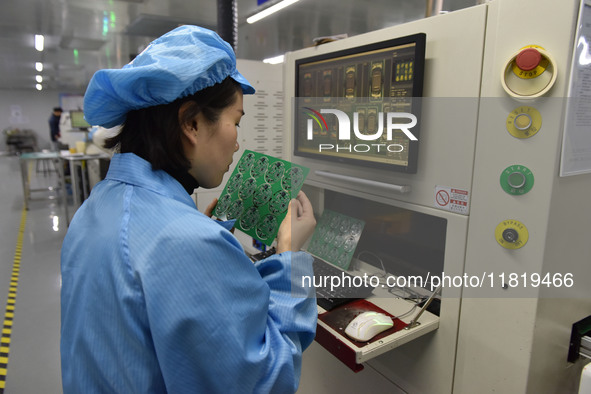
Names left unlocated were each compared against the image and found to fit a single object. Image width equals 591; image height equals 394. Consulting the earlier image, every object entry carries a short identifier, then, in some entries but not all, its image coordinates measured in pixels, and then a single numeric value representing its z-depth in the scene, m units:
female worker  0.61
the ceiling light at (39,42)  6.33
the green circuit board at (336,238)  1.46
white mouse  1.02
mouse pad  1.05
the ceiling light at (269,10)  3.62
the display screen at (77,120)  6.07
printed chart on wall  0.78
